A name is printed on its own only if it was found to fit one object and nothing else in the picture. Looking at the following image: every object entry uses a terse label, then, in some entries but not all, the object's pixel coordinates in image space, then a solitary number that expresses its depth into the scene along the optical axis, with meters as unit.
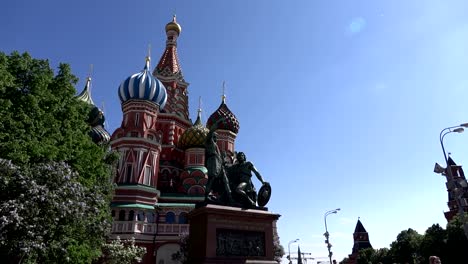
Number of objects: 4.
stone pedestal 11.32
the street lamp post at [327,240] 34.72
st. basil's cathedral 35.19
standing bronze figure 12.89
